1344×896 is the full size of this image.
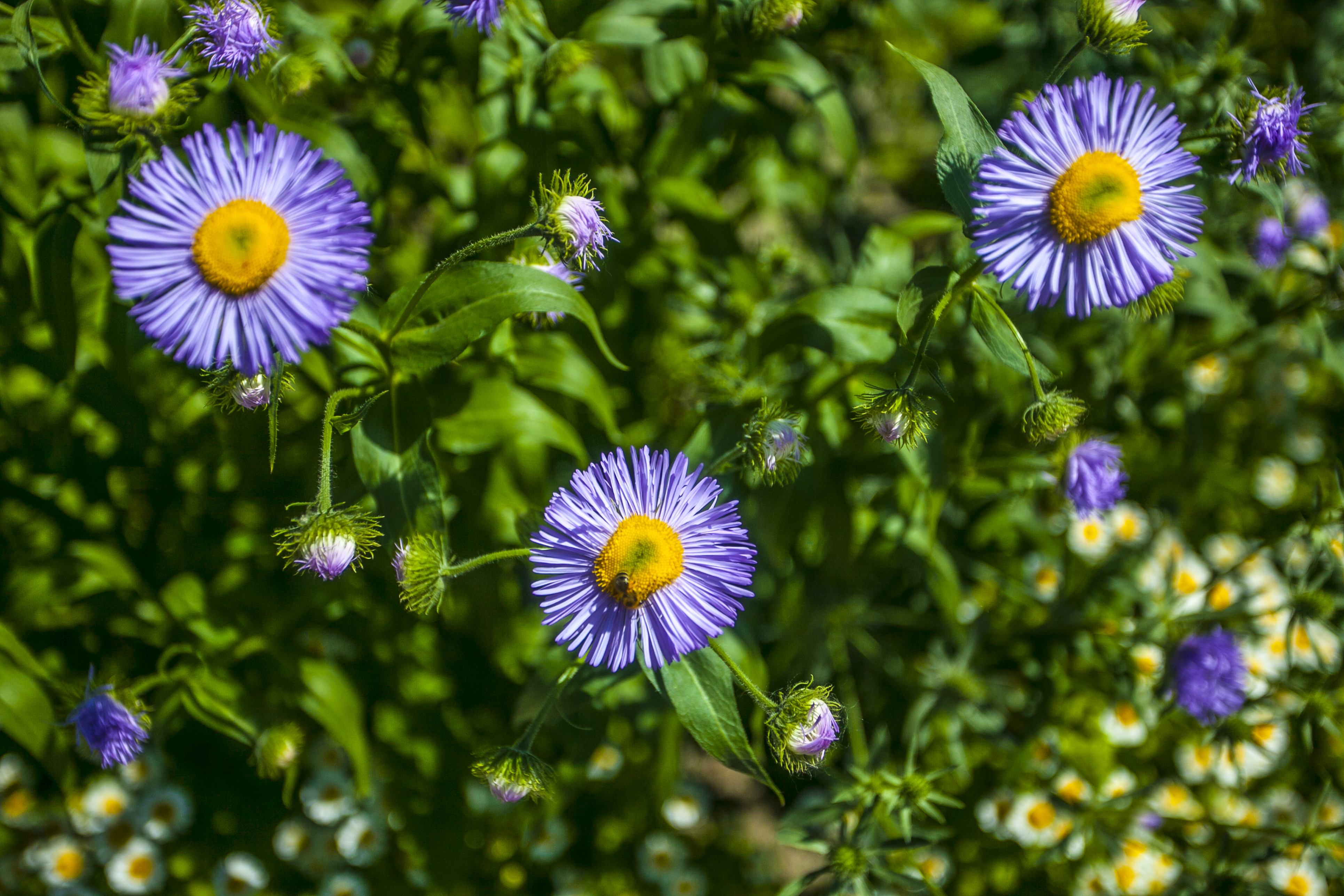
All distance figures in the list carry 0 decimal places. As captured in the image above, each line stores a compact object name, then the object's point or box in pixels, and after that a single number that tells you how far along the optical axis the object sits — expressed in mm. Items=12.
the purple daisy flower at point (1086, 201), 462
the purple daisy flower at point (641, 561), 465
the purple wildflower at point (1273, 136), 468
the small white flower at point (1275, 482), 676
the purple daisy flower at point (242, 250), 447
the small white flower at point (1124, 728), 597
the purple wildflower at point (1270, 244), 555
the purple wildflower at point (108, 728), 487
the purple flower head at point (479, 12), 476
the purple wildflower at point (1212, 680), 532
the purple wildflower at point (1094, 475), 500
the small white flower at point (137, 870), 571
